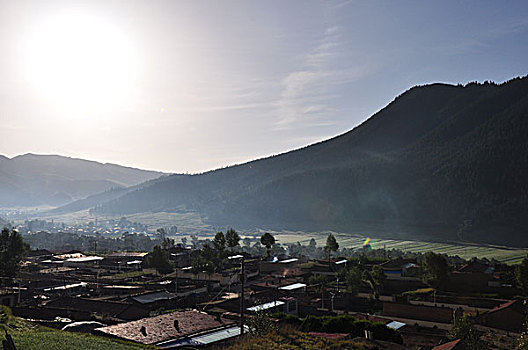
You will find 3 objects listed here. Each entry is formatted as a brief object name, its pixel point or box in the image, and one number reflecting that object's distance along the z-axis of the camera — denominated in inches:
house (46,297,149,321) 1454.2
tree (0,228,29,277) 2208.4
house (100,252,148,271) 2832.2
